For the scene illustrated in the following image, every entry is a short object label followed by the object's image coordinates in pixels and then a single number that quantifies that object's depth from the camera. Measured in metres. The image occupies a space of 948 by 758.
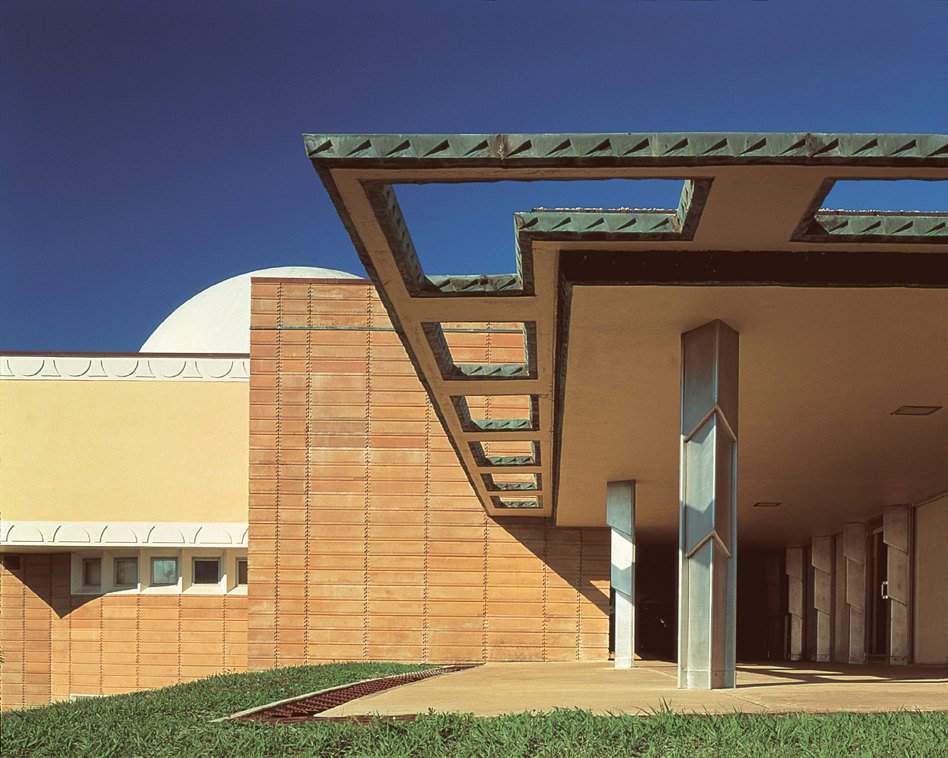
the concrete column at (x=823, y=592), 29.92
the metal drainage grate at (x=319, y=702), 9.13
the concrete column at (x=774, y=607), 39.41
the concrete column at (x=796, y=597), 33.78
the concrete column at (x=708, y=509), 11.32
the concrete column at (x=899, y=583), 23.59
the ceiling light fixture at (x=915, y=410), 15.16
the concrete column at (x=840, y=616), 28.78
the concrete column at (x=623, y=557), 22.20
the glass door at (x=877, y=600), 25.98
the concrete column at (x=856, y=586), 26.75
